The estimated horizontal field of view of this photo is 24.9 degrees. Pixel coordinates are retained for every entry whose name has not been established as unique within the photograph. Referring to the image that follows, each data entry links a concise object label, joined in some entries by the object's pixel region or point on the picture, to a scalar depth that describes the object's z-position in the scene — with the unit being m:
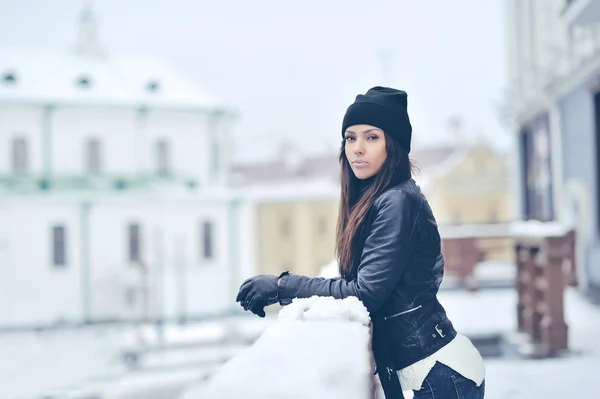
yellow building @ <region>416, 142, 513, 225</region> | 60.11
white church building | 54.93
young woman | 3.97
